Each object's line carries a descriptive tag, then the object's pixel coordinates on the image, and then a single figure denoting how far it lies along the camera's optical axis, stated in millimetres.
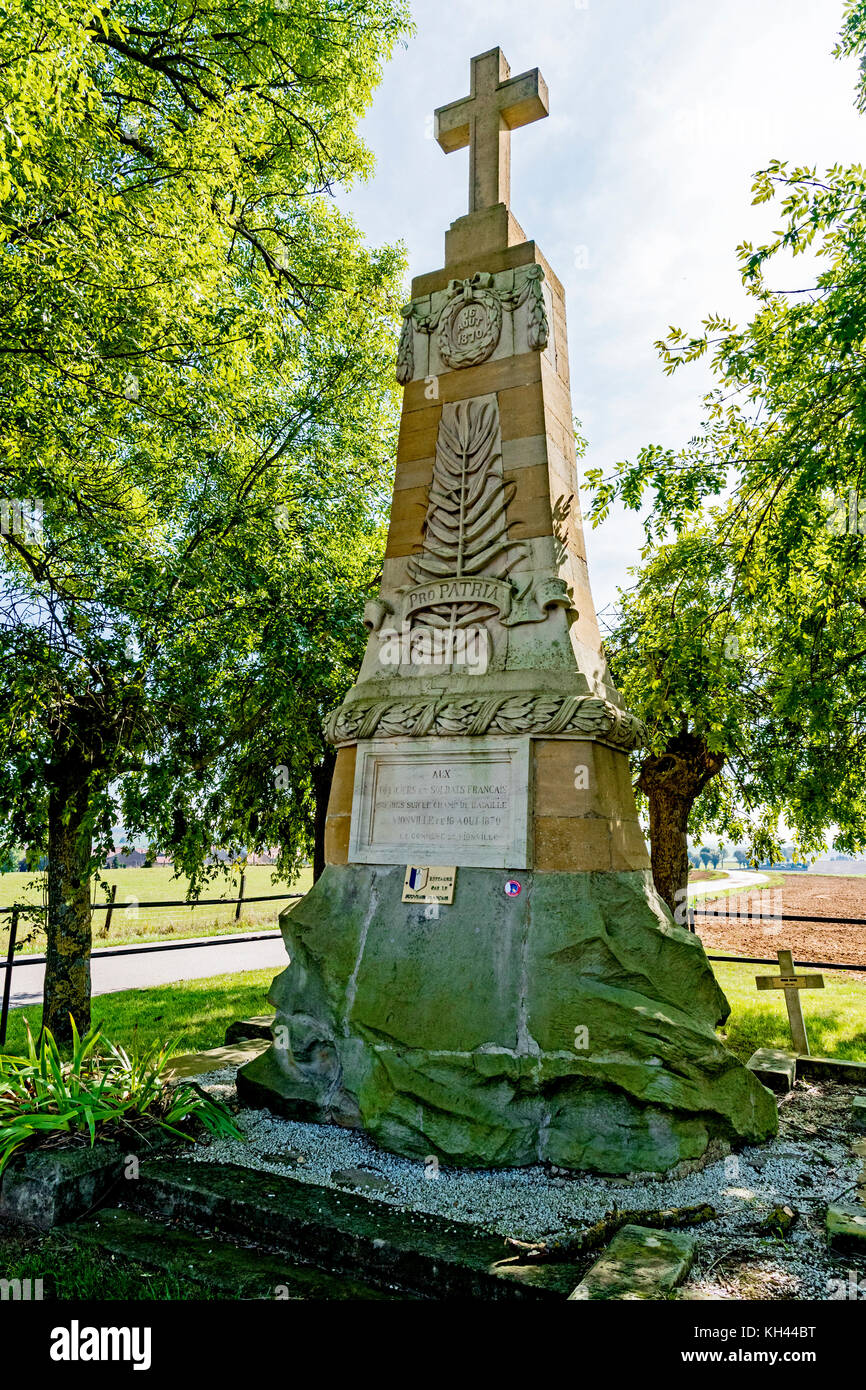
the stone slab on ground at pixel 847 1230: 3158
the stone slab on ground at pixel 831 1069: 6113
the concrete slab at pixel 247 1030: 6793
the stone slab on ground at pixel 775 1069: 5684
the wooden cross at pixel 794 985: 6578
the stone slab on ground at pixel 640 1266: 2709
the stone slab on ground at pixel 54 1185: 3662
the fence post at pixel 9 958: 6914
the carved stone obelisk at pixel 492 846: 4215
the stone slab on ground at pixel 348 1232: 3006
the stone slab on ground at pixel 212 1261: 3051
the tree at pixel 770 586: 5891
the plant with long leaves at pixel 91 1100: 4117
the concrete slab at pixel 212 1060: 5574
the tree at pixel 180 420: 5688
